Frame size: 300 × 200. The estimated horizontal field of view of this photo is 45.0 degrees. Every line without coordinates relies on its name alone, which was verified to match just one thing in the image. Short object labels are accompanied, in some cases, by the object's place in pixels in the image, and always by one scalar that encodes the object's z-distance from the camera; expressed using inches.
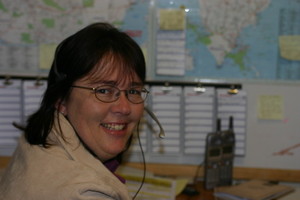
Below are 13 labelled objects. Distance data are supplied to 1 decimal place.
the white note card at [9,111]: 63.3
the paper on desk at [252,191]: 53.0
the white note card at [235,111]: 62.3
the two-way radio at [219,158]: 58.5
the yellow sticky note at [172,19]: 61.6
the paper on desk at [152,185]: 52.3
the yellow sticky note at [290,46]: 61.1
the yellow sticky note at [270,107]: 62.6
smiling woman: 33.2
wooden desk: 56.0
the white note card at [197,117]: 62.7
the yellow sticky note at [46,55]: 63.4
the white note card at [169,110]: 63.0
